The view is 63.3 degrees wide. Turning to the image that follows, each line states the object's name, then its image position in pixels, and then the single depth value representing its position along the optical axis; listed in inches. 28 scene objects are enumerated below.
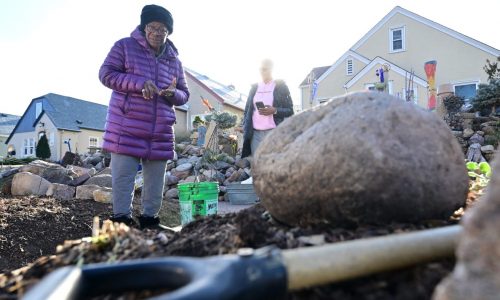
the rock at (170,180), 345.1
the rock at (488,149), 321.7
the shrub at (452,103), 402.6
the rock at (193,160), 386.8
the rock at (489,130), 349.2
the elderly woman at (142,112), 135.3
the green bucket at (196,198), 159.8
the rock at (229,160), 384.5
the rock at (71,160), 482.9
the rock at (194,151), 434.7
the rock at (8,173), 341.4
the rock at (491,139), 335.6
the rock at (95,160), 481.5
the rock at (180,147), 462.3
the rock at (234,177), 341.1
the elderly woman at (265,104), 198.4
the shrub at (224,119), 456.1
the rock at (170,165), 393.7
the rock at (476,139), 343.9
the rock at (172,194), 319.9
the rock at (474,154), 317.1
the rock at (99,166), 449.8
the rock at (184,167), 369.9
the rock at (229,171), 355.9
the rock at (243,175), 340.4
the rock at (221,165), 368.0
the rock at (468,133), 355.9
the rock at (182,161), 399.3
